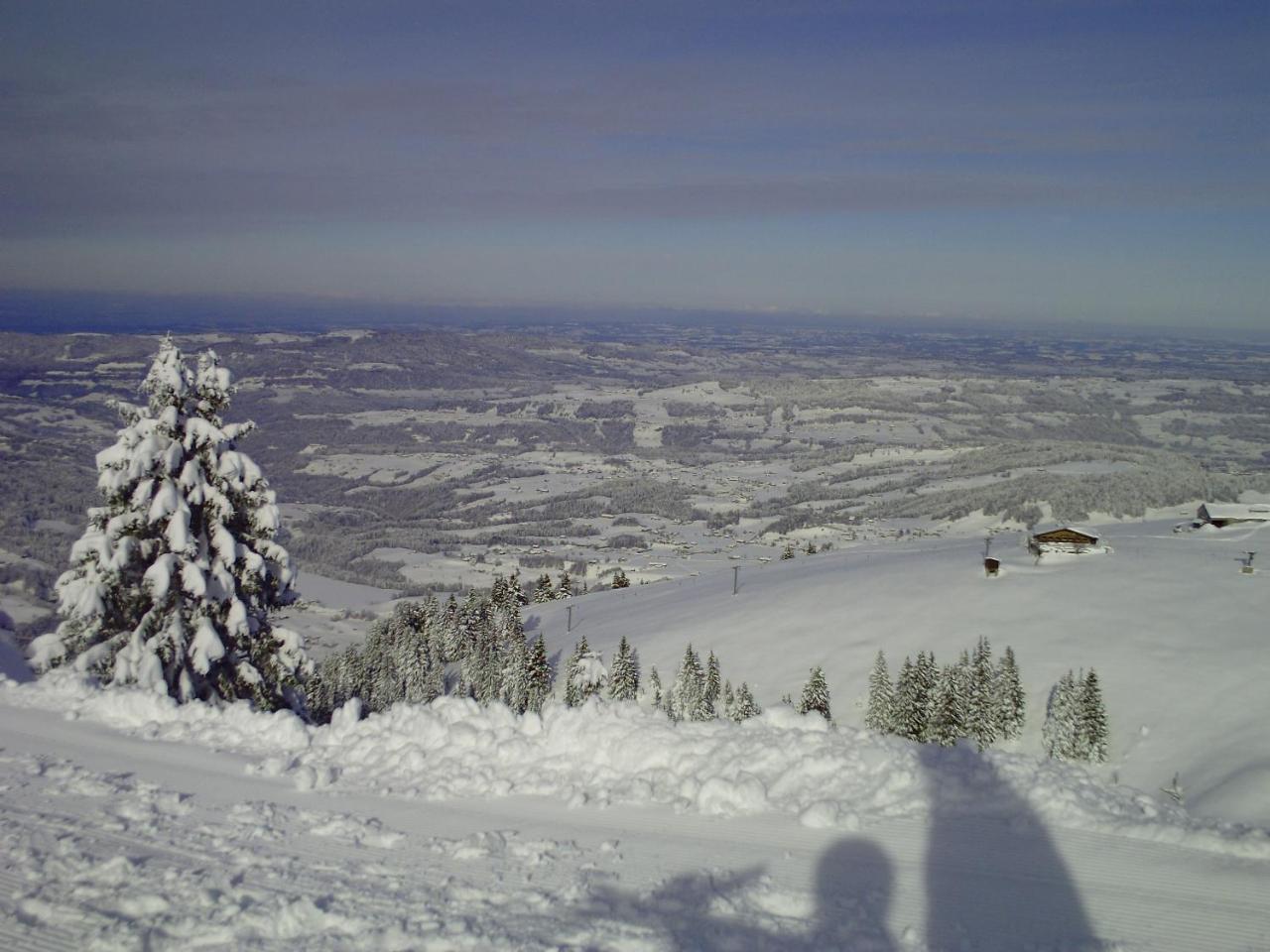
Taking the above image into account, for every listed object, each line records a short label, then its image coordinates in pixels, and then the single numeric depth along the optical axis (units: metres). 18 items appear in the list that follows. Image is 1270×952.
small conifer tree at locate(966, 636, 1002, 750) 31.89
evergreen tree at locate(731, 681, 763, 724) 35.56
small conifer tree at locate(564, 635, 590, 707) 38.40
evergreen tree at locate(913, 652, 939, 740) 31.91
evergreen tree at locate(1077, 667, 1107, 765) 30.78
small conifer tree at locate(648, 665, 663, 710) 41.53
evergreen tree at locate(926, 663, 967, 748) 30.78
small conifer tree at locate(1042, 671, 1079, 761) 31.08
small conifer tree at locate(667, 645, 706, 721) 38.59
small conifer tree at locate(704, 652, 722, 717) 39.91
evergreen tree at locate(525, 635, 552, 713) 39.16
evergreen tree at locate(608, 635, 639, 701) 39.94
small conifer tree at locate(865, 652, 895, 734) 34.00
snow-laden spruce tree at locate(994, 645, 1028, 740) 33.97
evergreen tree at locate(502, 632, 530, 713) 39.16
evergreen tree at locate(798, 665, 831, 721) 36.41
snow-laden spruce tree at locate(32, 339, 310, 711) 13.12
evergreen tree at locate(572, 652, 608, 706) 40.21
